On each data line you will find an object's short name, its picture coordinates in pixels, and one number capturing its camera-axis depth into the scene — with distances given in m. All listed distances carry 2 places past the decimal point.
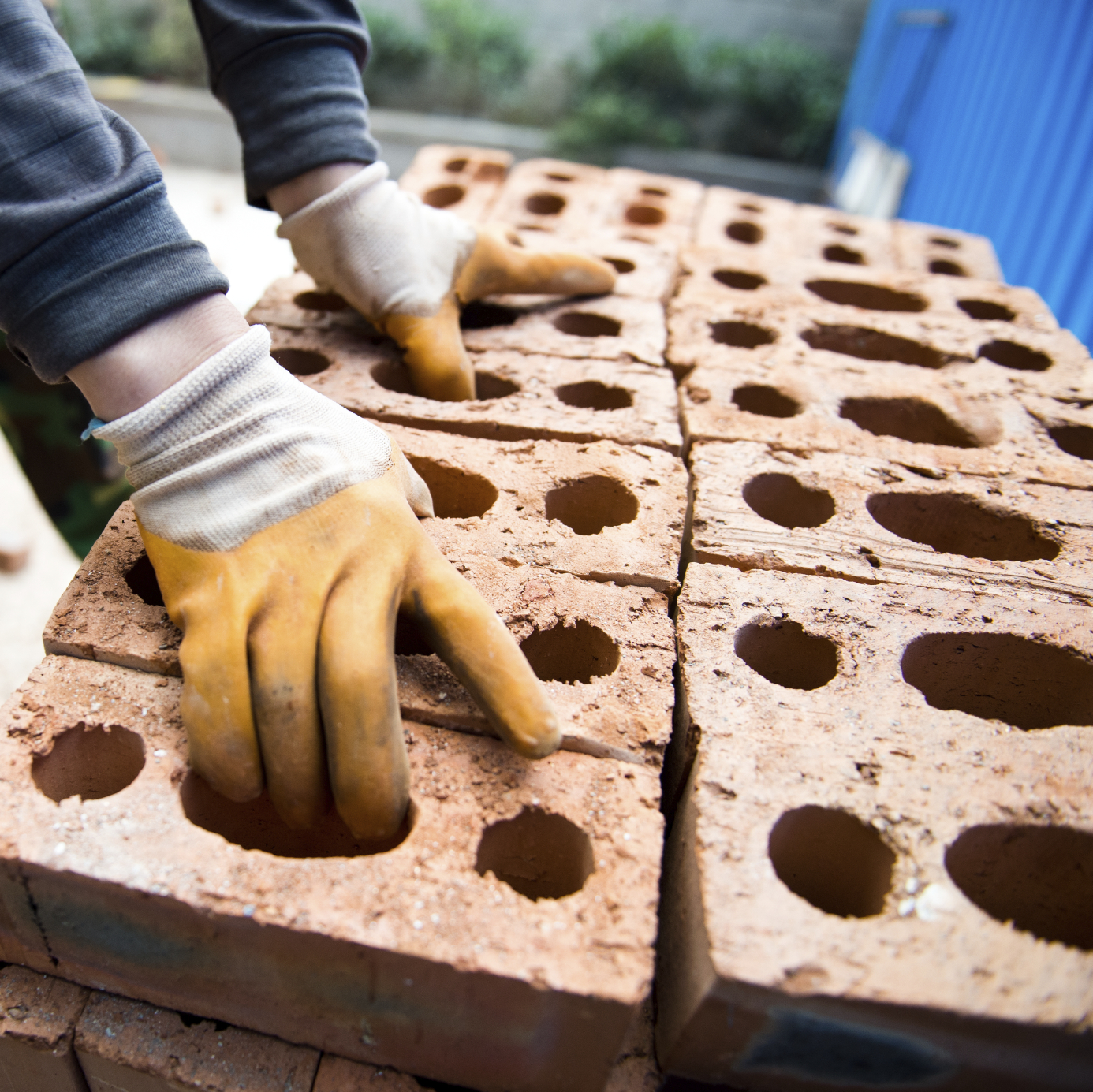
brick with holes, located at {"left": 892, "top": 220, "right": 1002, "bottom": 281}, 0.80
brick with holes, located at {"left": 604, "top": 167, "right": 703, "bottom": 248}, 0.79
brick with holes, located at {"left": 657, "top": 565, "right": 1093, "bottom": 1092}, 0.36
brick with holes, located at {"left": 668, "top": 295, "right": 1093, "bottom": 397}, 0.62
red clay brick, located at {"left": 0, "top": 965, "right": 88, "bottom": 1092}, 0.40
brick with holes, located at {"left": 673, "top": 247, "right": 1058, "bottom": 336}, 0.68
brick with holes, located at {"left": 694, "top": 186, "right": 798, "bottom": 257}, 0.80
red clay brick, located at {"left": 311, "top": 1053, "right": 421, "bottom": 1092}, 0.39
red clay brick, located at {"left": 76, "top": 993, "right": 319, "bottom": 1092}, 0.39
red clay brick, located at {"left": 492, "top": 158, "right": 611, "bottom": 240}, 0.78
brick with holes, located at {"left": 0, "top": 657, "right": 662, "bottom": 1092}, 0.36
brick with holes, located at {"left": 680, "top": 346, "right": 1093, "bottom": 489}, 0.55
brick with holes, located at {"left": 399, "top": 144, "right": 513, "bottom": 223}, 0.81
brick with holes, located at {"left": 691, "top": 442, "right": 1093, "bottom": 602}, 0.49
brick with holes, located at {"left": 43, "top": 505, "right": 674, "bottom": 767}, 0.42
